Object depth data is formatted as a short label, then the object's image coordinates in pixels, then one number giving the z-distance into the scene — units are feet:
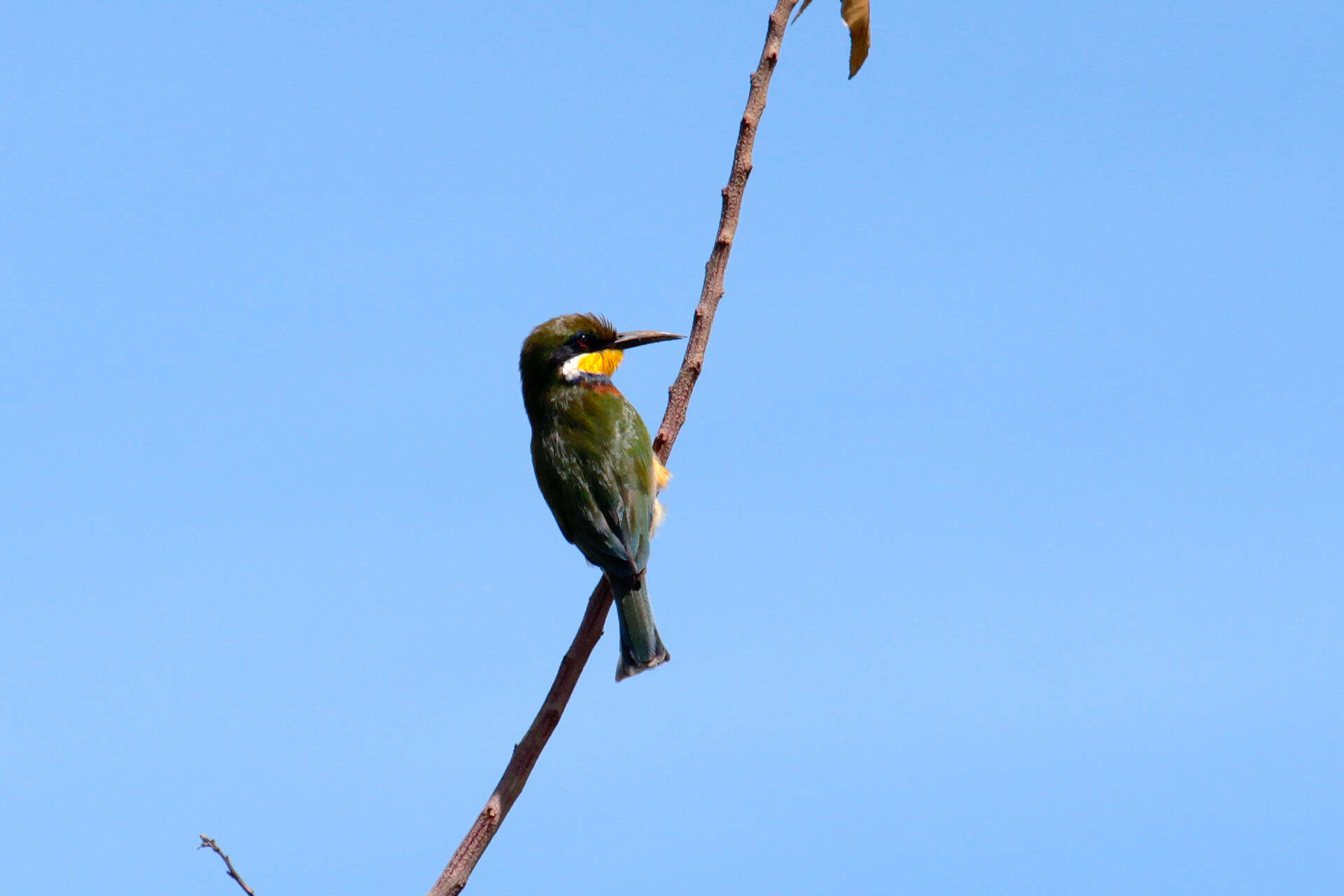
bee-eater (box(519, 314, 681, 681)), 33.94
